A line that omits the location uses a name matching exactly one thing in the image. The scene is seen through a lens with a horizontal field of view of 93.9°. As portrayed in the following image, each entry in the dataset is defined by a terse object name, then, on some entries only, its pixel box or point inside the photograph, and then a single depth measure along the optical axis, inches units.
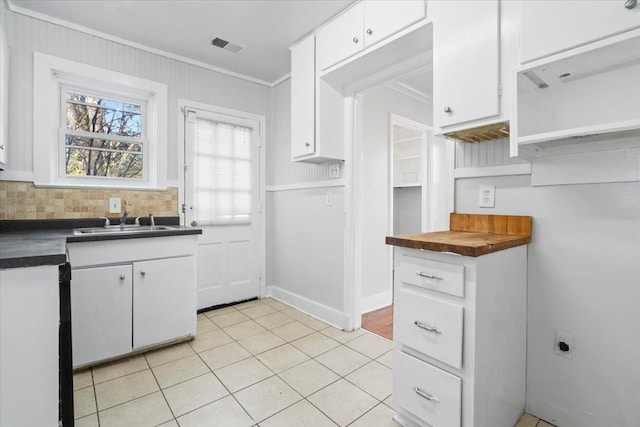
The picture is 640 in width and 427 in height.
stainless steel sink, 90.6
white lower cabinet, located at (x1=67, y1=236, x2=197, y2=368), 76.2
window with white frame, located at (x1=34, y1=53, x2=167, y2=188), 90.5
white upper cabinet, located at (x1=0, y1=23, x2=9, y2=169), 76.2
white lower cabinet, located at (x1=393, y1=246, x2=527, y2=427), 47.8
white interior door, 119.5
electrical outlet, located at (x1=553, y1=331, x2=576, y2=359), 57.4
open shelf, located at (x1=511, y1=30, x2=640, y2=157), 44.3
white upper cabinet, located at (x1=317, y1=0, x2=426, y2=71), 69.7
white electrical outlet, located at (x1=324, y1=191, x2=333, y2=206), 108.6
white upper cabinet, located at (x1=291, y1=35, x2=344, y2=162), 97.6
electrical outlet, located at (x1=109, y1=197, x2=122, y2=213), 101.0
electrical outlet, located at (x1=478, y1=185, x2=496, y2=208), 66.2
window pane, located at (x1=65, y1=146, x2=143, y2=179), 99.3
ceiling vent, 104.3
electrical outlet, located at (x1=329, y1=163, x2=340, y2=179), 105.6
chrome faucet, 100.1
